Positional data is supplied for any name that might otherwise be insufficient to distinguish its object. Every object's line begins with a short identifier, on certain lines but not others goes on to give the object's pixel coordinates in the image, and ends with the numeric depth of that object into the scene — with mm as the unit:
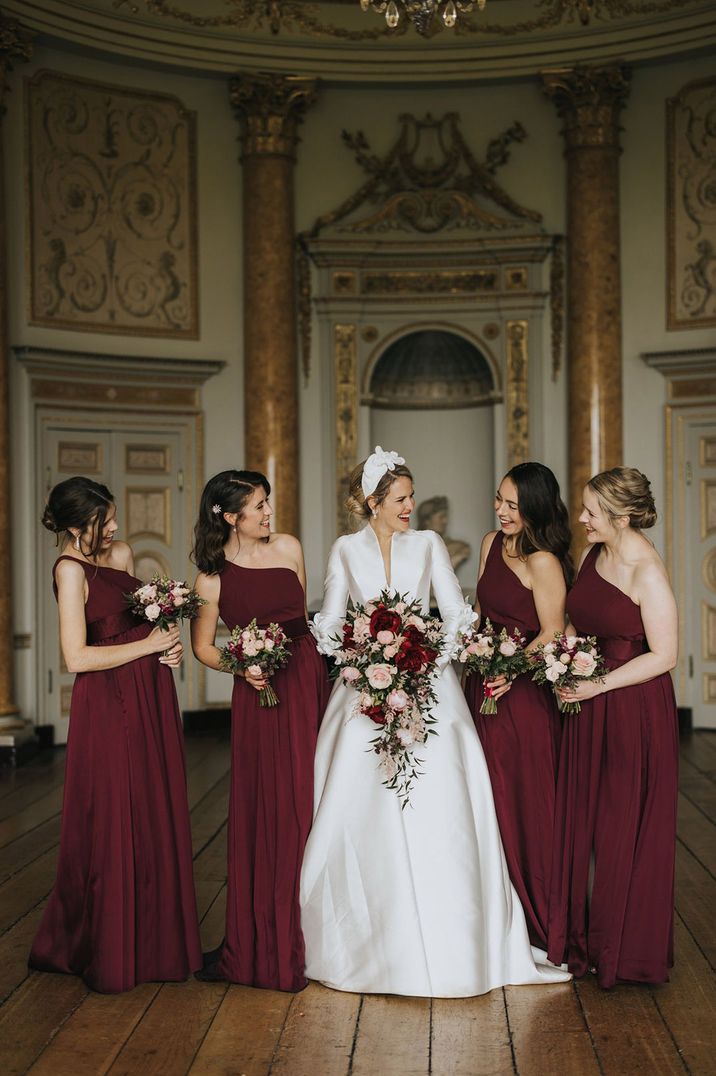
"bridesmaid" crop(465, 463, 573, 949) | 4516
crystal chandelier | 6703
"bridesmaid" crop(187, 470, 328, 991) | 4270
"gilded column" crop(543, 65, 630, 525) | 9820
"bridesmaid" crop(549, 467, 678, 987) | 4195
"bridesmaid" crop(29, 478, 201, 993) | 4266
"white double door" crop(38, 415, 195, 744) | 9422
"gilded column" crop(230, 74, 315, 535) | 9945
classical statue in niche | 10508
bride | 4102
